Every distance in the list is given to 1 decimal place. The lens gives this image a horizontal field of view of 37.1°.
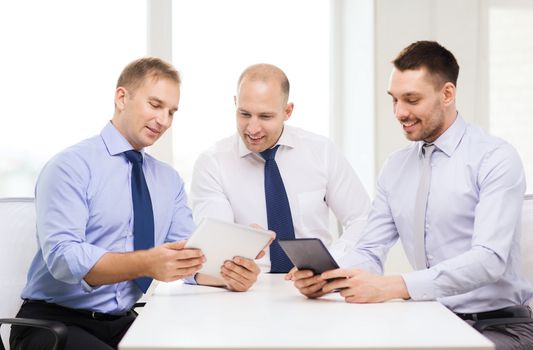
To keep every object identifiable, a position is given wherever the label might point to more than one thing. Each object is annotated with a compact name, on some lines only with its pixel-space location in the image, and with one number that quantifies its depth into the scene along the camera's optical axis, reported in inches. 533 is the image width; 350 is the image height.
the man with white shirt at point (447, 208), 104.0
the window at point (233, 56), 204.5
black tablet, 96.3
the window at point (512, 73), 210.4
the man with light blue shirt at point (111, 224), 105.7
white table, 72.3
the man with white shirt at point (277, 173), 142.9
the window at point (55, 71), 191.2
